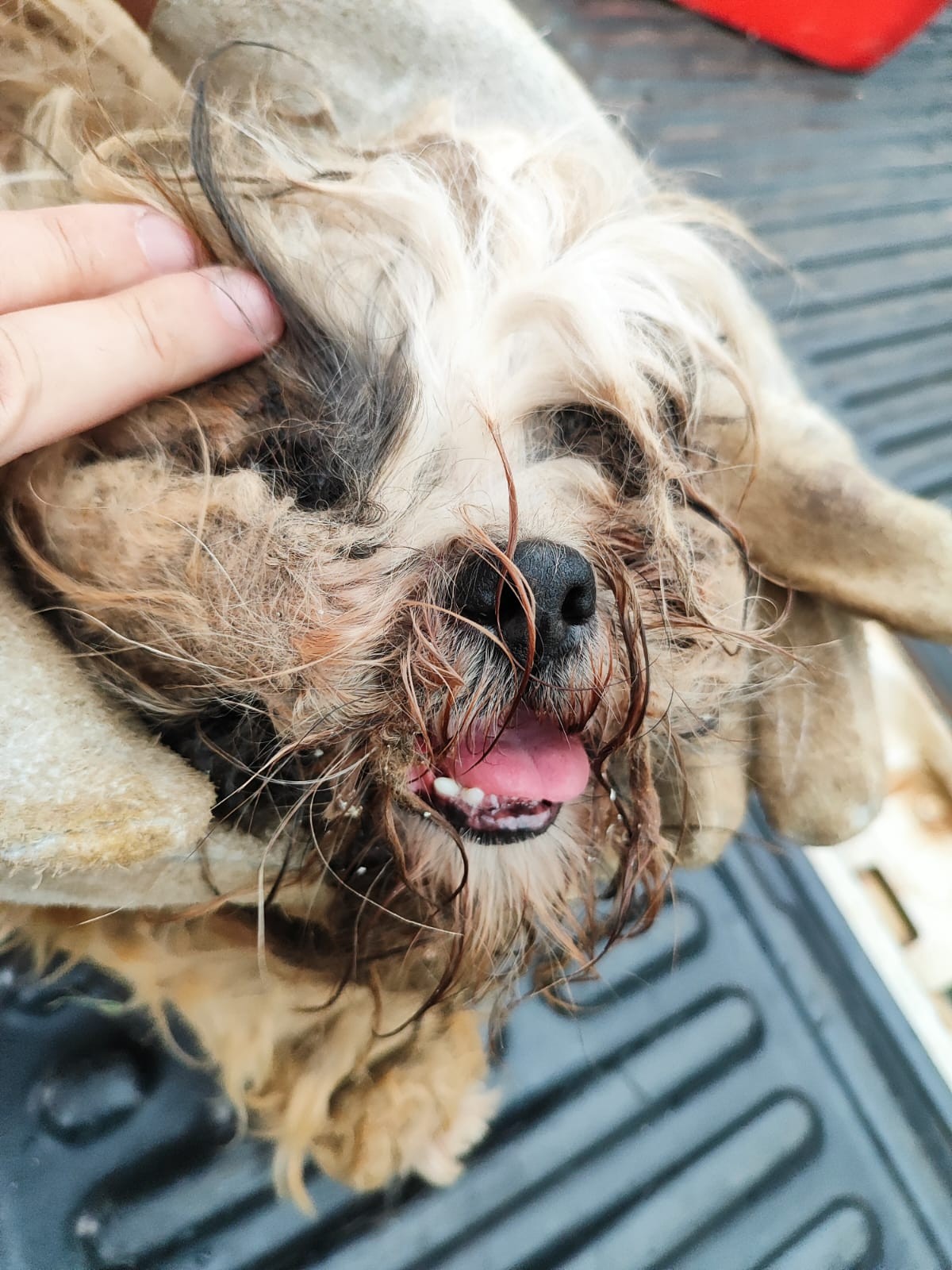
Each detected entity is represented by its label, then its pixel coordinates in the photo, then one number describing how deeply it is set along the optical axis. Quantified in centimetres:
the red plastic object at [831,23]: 49
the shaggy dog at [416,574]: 16
